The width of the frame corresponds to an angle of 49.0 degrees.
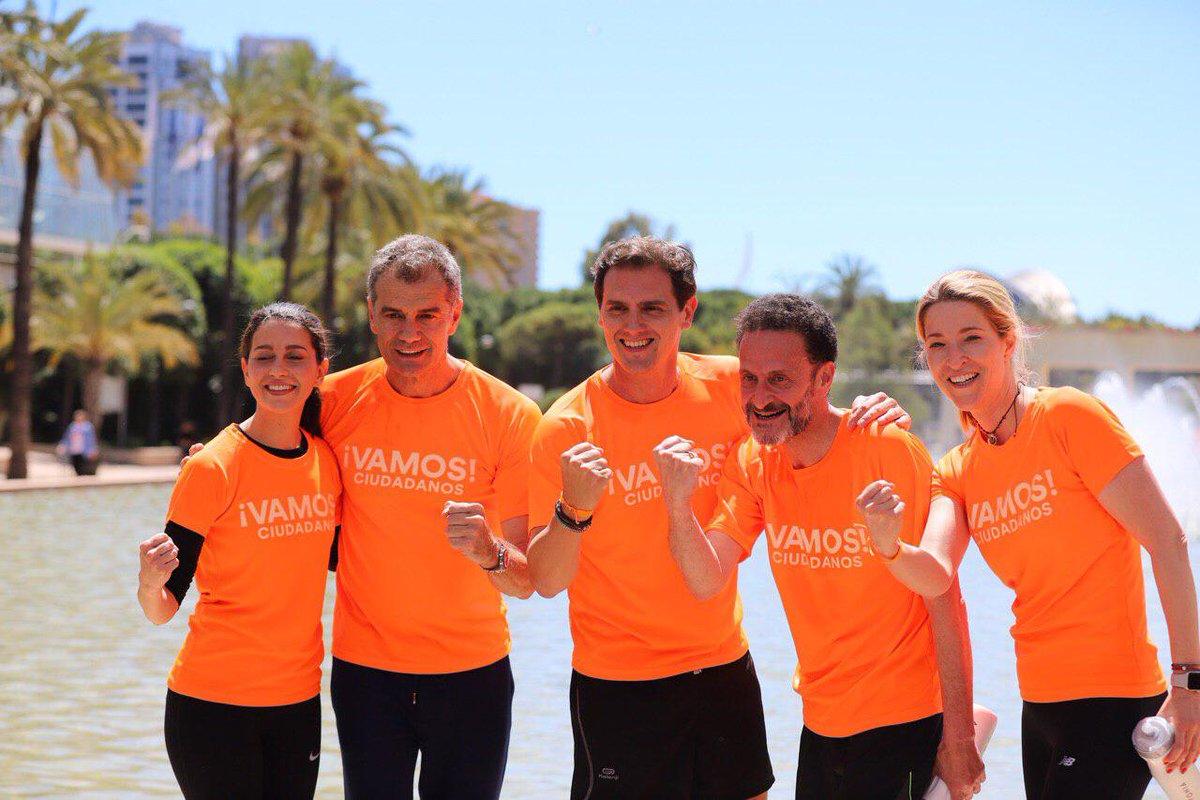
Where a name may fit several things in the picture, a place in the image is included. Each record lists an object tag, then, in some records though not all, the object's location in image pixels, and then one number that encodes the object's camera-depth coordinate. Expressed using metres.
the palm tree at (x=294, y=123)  34.31
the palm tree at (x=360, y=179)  35.18
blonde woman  3.54
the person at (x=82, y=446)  31.95
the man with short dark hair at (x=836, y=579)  3.62
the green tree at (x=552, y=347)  57.91
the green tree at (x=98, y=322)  38.03
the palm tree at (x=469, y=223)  44.94
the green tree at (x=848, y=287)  63.06
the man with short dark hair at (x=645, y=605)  4.07
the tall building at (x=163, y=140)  148.88
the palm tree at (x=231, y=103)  35.44
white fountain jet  23.63
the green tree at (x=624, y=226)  71.31
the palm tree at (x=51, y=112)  28.39
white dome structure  55.16
